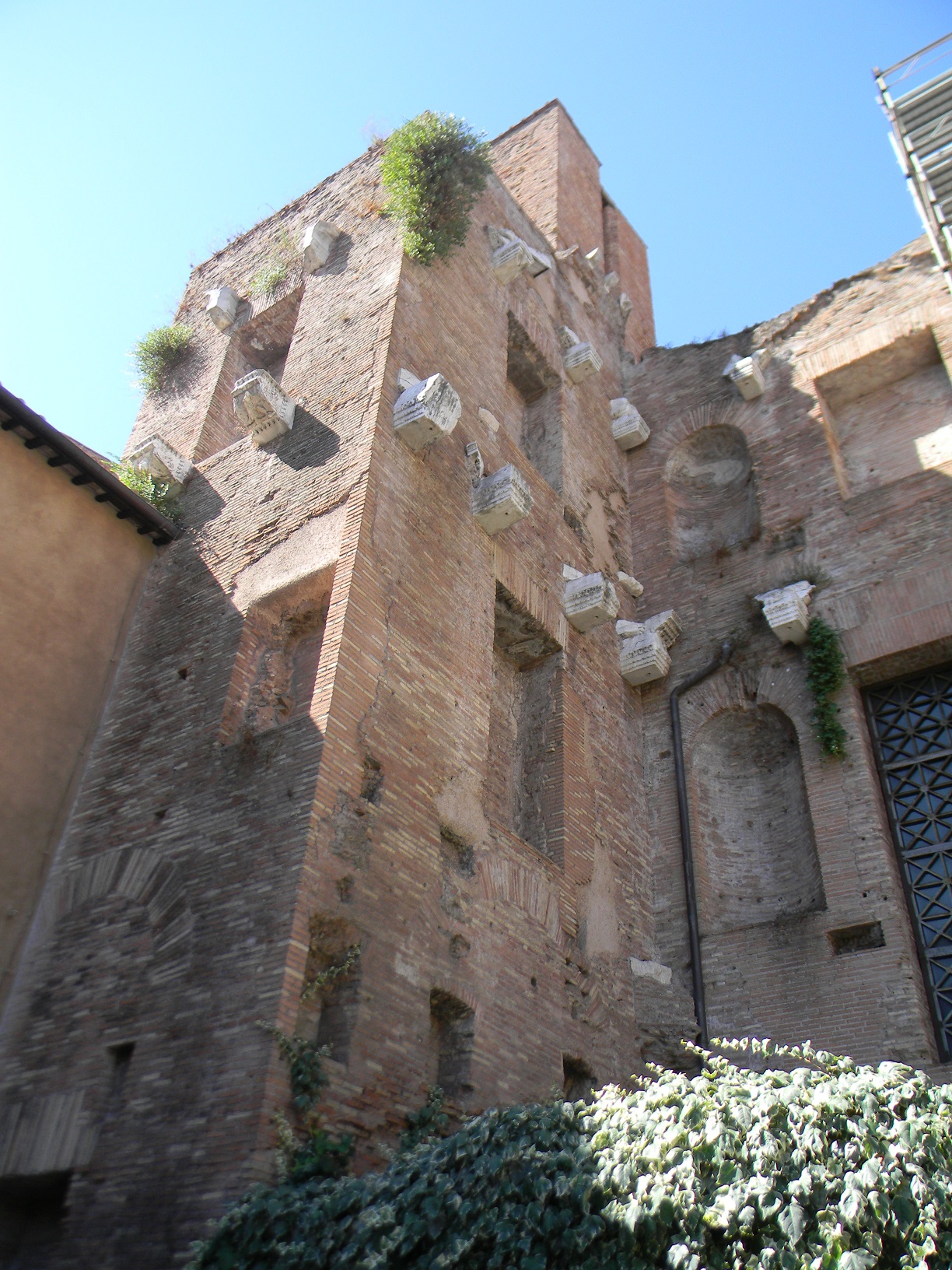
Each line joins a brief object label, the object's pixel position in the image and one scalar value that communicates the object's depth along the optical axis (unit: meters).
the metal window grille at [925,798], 7.34
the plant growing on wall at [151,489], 8.28
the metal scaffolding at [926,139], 9.11
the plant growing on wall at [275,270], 9.66
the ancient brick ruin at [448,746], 5.37
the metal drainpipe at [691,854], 7.80
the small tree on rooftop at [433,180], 8.69
